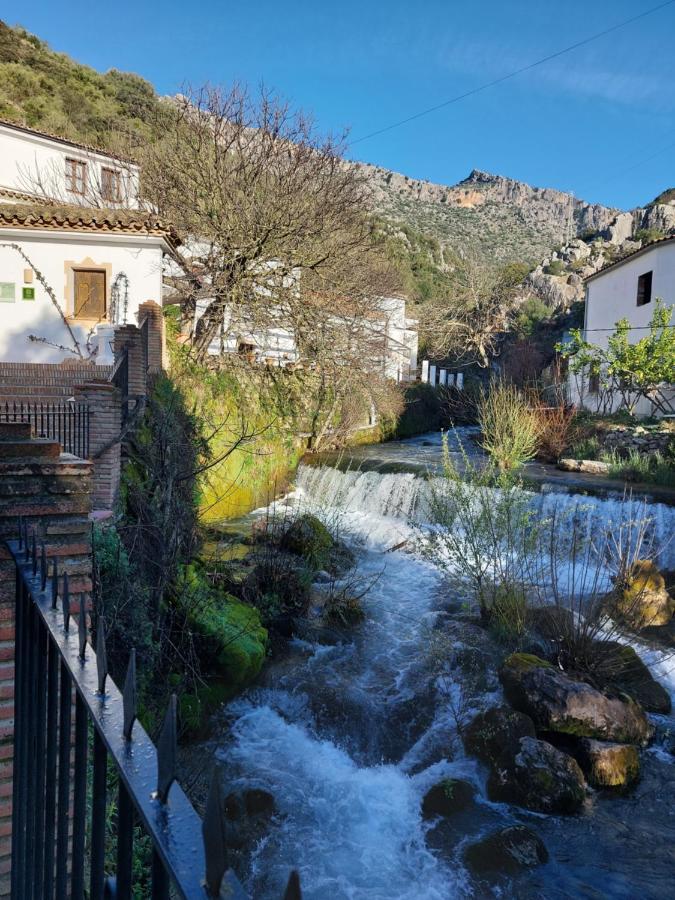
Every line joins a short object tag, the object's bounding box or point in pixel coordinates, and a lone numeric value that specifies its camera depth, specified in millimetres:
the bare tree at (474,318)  32125
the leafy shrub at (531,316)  36469
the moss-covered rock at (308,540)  10508
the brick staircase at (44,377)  11883
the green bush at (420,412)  24797
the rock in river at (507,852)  5047
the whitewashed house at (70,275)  14953
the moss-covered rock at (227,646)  7043
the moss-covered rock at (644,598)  8453
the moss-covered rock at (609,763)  5930
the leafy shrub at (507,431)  14180
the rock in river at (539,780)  5656
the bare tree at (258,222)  16547
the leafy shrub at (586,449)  17219
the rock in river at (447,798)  5723
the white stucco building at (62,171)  20891
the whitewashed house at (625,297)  20469
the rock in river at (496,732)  6109
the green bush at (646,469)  14172
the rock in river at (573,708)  6324
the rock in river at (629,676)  7195
